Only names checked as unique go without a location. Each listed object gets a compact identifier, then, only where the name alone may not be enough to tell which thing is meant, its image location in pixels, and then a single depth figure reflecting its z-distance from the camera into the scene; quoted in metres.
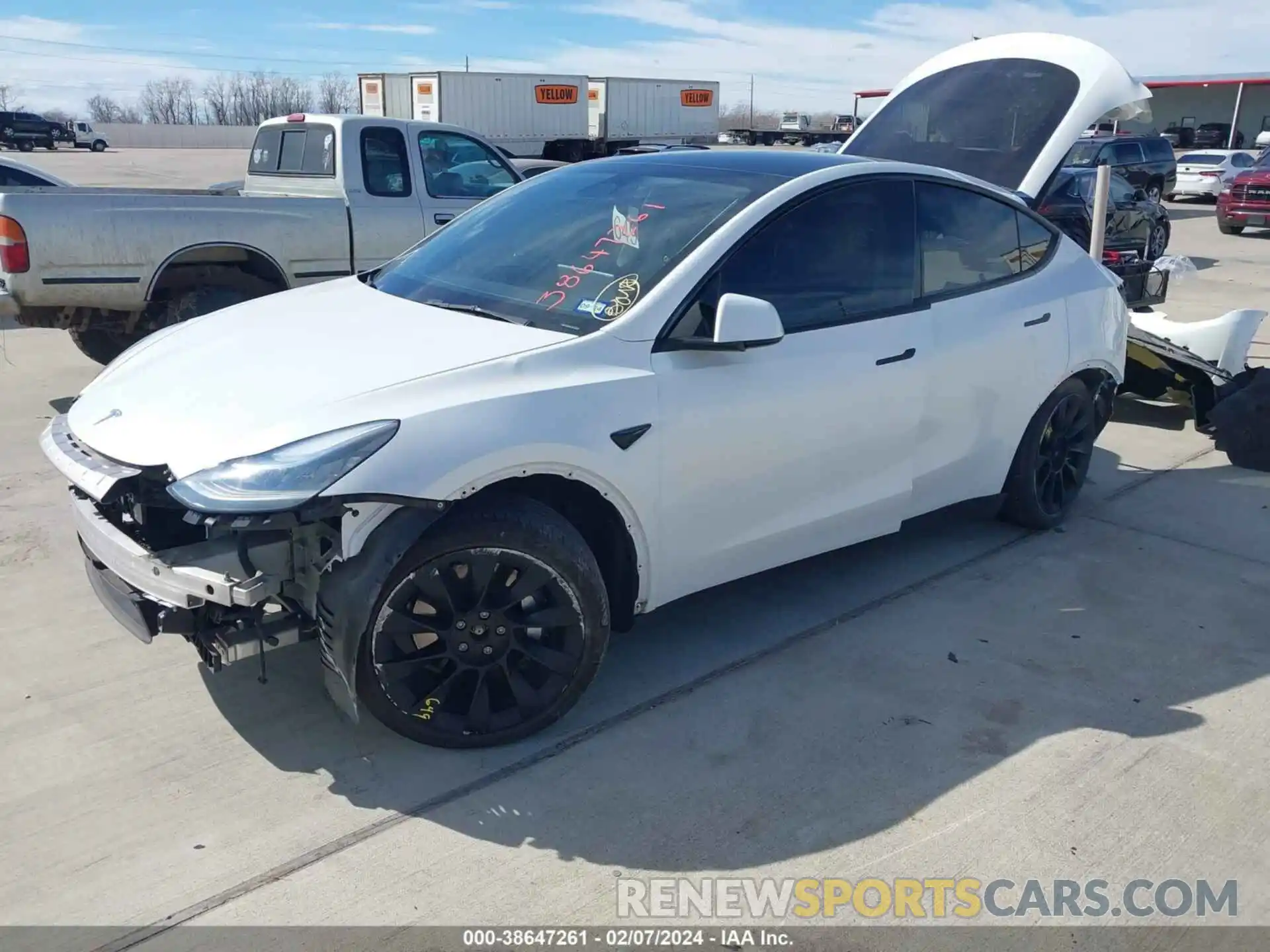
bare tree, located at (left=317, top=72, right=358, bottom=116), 90.00
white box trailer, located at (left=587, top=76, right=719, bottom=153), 37.12
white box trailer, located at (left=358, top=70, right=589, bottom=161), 33.19
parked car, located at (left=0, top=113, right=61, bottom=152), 54.75
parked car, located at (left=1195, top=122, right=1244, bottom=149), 46.25
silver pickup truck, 6.69
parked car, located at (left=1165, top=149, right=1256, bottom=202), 28.50
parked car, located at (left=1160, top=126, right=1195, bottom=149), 47.69
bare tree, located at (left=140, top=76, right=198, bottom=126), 112.38
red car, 20.36
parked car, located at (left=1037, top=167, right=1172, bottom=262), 13.30
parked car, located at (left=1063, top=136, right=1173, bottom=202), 20.88
